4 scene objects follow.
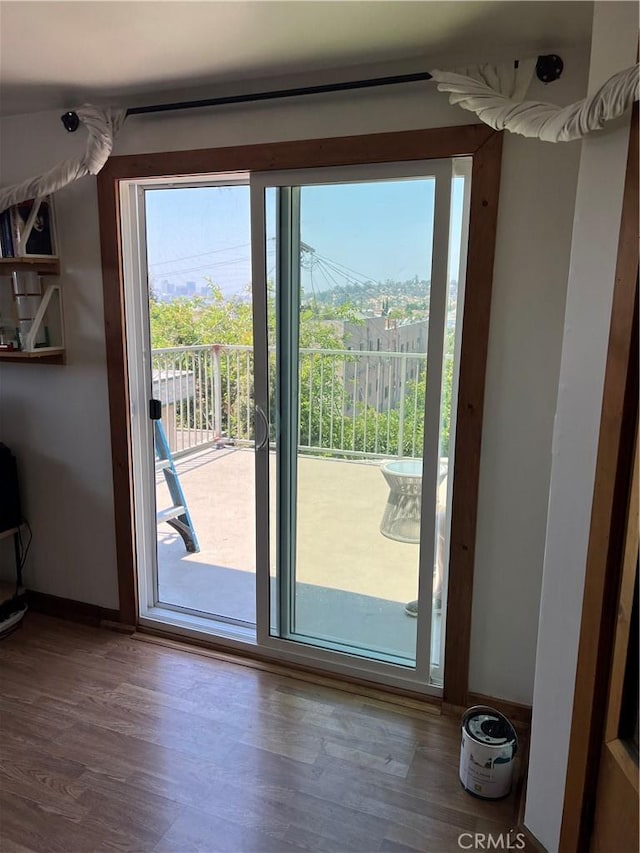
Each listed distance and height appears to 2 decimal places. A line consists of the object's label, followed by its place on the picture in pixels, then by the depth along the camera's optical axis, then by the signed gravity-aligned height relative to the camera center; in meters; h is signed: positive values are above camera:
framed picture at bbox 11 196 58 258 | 2.52 +0.46
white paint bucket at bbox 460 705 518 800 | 1.86 -1.32
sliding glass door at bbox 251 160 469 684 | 2.19 -0.25
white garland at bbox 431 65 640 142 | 1.29 +0.62
